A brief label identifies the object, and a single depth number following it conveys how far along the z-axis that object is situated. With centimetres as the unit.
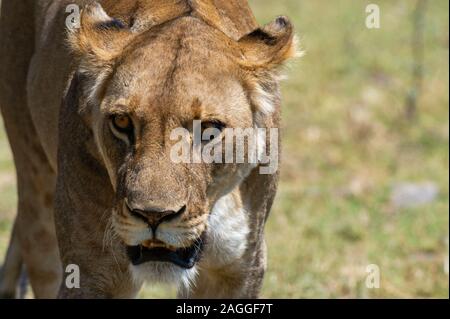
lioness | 603
